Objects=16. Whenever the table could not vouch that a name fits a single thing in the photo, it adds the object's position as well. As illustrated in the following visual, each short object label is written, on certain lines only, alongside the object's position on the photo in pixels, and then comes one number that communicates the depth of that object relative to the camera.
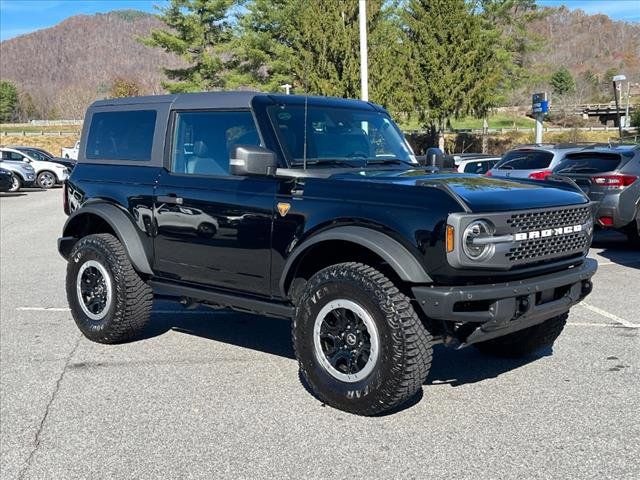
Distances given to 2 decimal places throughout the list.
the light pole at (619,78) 28.58
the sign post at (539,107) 26.39
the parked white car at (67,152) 47.39
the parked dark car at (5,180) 24.89
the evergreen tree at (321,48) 27.94
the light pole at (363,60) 18.52
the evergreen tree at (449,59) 37.06
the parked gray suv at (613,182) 9.86
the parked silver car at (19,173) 26.69
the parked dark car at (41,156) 30.08
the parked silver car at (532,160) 12.16
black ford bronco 4.02
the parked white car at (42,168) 29.02
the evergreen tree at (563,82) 89.11
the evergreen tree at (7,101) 109.56
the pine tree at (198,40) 45.50
